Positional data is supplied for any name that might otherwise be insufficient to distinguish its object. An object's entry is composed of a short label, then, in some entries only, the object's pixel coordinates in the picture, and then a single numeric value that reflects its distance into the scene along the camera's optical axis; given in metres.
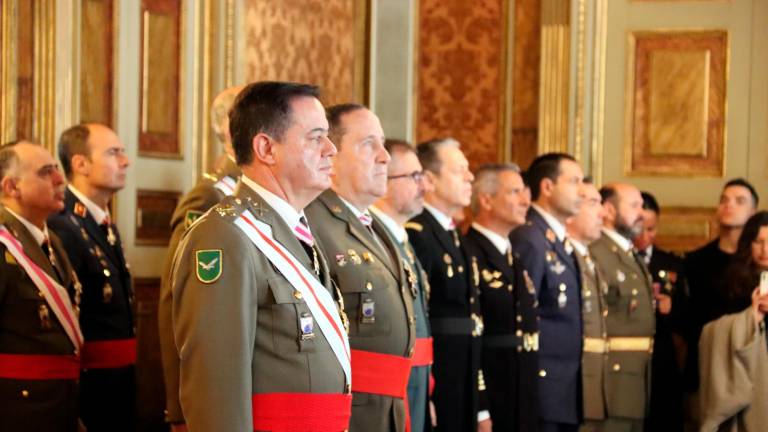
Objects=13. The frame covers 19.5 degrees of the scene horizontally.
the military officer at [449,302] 7.92
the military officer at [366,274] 5.94
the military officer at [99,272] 8.25
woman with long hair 9.07
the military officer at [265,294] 4.41
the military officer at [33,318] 7.23
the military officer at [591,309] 9.73
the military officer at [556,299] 9.23
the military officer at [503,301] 8.53
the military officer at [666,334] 11.08
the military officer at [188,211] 6.17
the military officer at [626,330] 10.19
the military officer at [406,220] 7.07
